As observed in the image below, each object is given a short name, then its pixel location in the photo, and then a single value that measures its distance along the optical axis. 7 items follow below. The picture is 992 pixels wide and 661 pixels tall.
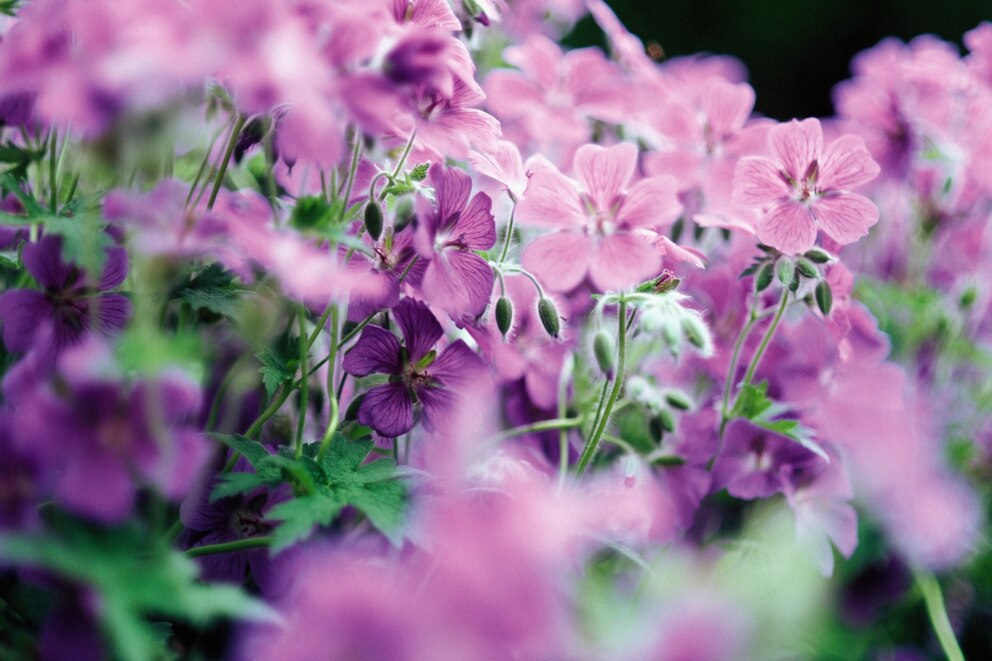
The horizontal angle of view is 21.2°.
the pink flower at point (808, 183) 0.64
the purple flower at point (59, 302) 0.58
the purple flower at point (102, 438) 0.53
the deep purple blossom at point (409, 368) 0.61
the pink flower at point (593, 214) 0.61
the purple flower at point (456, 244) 0.60
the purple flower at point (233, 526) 0.59
